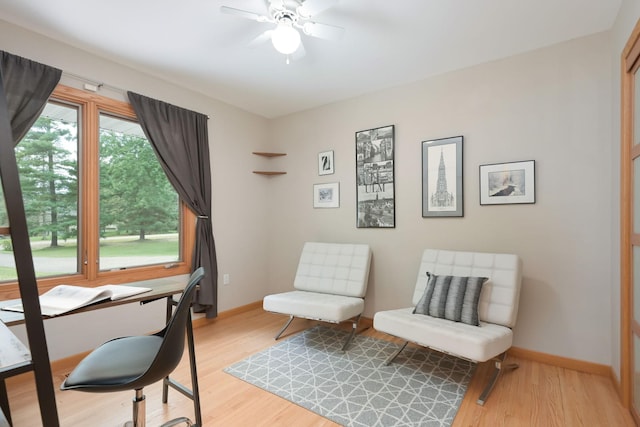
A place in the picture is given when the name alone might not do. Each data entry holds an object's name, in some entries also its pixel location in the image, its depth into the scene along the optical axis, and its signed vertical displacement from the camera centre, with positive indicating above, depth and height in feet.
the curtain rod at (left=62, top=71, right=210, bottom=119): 8.48 +3.64
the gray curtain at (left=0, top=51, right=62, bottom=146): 7.28 +2.93
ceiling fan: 6.62 +3.95
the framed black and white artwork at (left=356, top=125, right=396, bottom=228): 11.18 +1.22
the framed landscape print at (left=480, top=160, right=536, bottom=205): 8.71 +0.80
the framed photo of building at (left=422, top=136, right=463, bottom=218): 9.85 +1.09
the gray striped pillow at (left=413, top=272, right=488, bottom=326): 7.91 -2.20
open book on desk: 4.01 -1.14
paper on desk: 2.64 -1.17
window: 8.12 +0.56
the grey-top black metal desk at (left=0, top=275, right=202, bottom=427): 2.61 -1.28
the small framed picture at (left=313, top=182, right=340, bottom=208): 12.45 +0.70
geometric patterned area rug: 6.41 -3.96
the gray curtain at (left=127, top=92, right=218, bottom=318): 10.13 +1.78
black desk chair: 4.11 -2.09
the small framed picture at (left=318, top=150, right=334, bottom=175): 12.60 +1.97
